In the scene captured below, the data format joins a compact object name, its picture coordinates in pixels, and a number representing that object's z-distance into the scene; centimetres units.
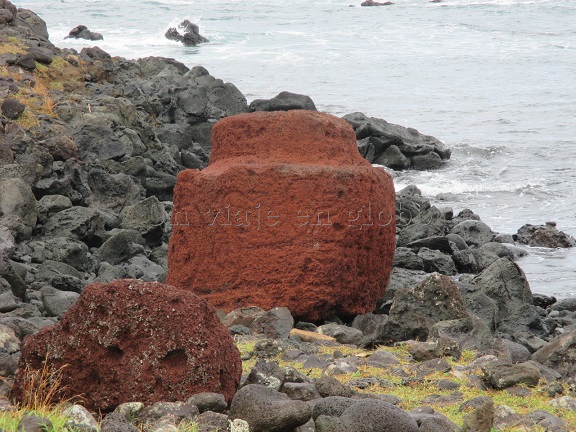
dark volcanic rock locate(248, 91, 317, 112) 3580
